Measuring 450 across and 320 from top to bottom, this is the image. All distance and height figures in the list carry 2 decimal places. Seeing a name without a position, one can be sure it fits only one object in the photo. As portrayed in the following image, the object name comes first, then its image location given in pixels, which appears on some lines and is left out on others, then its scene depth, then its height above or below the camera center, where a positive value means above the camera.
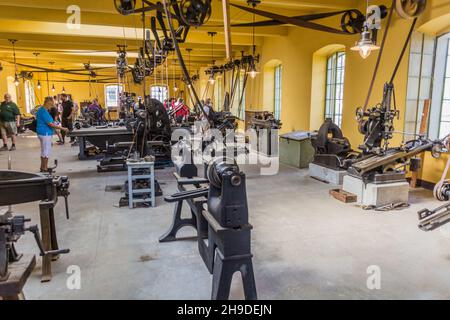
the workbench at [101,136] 7.21 -0.76
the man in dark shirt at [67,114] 9.60 -0.39
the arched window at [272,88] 9.86 +0.35
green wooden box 6.72 -0.95
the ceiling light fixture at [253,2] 5.07 +1.42
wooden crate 4.49 -1.23
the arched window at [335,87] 7.21 +0.29
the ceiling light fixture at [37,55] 12.05 +1.61
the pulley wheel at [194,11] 3.59 +0.91
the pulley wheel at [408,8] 3.99 +1.05
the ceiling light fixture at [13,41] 8.85 +1.49
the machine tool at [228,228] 1.92 -0.71
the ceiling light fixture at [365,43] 4.14 +0.67
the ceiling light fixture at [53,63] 15.09 +1.59
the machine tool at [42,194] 2.25 -0.65
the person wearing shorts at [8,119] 8.70 -0.48
